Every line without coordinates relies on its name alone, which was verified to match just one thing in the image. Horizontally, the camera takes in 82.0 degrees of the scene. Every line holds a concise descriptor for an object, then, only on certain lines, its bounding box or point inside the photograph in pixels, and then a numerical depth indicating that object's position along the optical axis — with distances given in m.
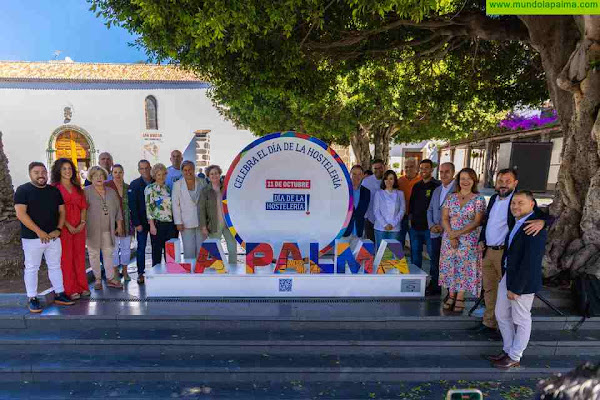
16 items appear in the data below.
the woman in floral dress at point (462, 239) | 4.18
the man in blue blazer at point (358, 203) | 5.80
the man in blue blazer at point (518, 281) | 3.36
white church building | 20.31
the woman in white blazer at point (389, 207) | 5.22
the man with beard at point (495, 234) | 3.81
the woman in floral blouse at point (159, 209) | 5.04
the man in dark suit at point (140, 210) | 5.22
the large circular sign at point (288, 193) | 5.22
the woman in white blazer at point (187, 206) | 5.14
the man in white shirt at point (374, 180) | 6.02
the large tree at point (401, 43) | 3.94
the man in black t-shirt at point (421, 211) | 5.13
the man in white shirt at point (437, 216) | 4.82
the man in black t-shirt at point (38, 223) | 4.08
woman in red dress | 4.45
